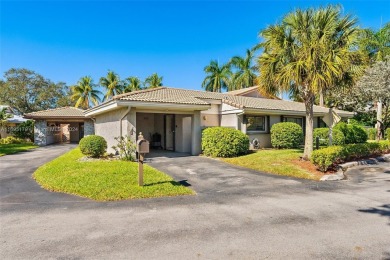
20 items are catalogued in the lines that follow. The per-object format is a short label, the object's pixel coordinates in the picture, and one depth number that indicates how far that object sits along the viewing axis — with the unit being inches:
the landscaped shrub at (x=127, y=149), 462.0
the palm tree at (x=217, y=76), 1608.0
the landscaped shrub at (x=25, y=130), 1119.6
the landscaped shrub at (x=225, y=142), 508.1
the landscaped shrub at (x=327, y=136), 656.4
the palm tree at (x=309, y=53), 388.2
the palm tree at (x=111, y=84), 1556.3
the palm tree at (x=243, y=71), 1536.0
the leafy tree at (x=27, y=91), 1594.5
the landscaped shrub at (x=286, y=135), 619.5
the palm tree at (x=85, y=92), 1539.1
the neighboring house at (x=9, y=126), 1175.0
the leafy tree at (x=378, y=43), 1093.8
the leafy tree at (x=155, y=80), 1612.9
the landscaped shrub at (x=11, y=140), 1053.2
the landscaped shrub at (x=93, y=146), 488.7
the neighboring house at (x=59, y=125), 1003.3
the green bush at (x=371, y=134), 1065.9
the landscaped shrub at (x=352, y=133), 696.6
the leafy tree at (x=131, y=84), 1601.9
